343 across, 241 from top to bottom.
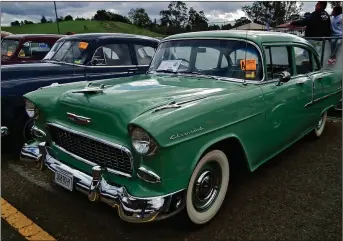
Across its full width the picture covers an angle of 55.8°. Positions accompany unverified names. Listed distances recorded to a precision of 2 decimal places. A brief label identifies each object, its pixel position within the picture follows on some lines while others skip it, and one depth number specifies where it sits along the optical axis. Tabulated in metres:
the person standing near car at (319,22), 7.00
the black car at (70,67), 4.15
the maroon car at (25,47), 6.62
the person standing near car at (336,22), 7.22
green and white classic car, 2.21
